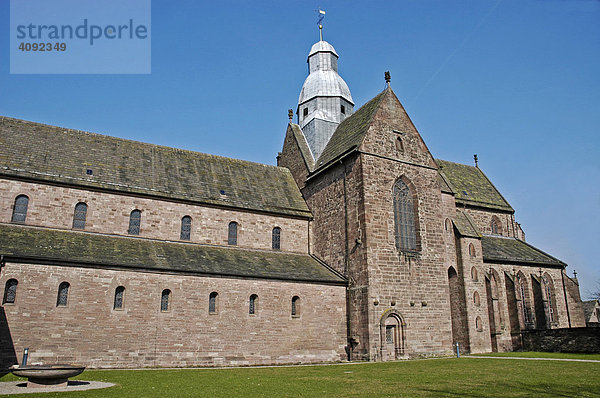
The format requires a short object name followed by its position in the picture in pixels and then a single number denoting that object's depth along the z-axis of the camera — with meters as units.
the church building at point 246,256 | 20.78
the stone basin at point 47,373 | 13.55
